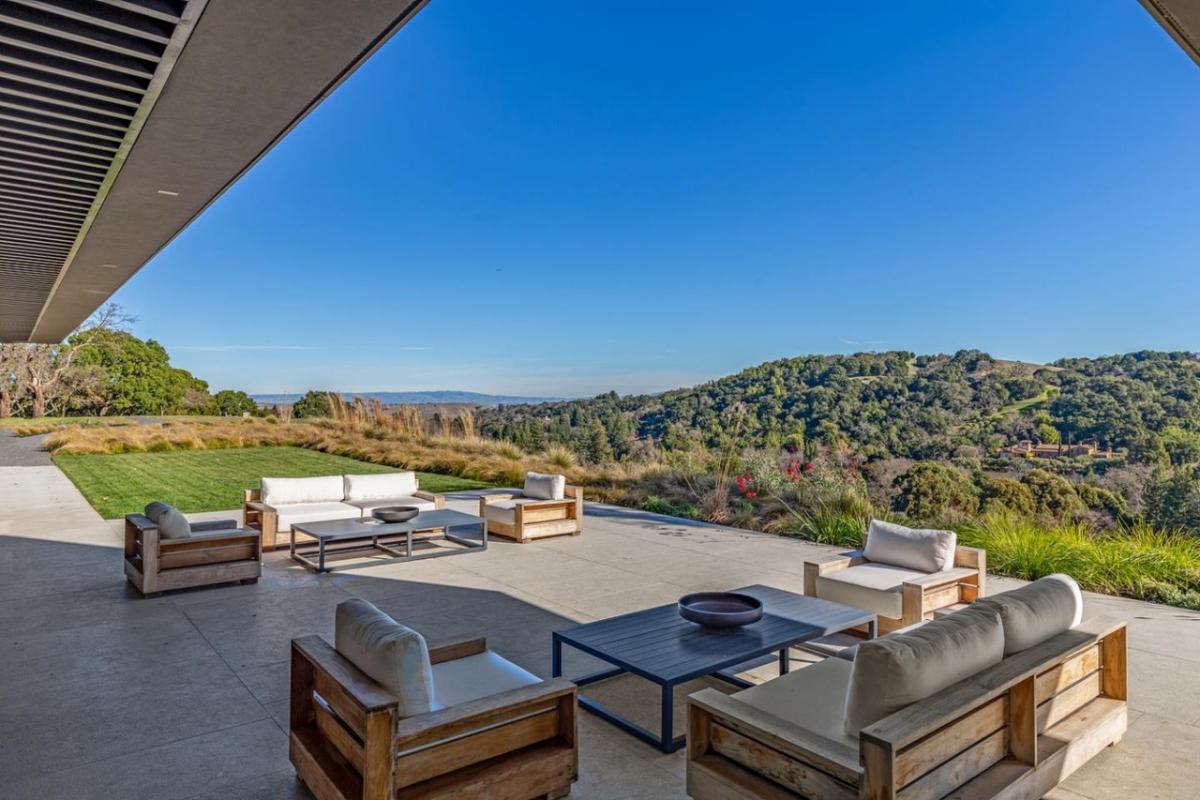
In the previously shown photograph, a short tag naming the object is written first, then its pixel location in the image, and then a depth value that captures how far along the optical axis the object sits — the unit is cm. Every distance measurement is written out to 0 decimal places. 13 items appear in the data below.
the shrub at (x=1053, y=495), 755
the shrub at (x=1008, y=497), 741
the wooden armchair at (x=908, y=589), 380
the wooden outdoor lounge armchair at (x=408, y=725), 194
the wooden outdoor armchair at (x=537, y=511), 698
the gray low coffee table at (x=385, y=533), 570
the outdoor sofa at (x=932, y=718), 184
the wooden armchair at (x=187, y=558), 484
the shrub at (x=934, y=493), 750
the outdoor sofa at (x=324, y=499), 638
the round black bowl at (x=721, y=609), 302
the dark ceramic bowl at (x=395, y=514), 615
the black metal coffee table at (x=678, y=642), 268
